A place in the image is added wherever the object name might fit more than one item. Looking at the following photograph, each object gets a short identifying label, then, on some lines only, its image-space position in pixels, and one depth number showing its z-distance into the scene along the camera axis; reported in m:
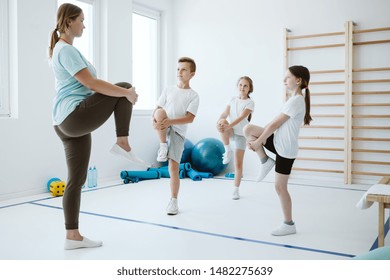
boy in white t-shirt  3.36
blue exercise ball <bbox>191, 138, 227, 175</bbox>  5.62
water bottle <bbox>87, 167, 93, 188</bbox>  4.79
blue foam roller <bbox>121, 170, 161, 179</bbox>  5.21
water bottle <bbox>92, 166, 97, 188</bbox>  4.84
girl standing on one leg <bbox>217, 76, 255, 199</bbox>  4.05
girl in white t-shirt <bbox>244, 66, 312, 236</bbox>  2.75
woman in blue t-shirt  2.17
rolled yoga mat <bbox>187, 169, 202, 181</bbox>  5.35
